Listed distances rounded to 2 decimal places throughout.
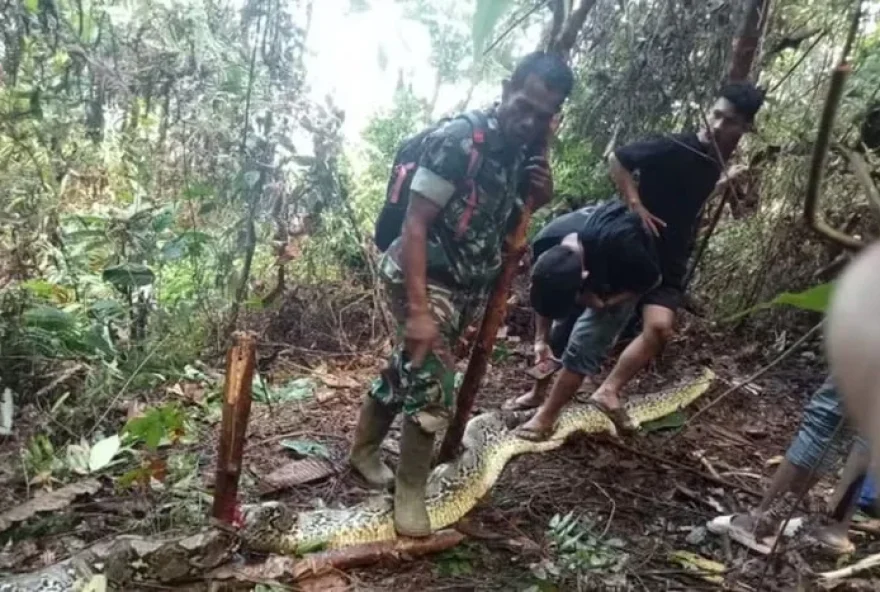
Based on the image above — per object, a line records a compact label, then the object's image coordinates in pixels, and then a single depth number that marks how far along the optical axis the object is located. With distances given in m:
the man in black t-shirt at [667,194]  3.38
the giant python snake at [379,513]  2.32
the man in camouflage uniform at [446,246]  2.56
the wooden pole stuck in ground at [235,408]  2.39
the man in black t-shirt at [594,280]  3.47
